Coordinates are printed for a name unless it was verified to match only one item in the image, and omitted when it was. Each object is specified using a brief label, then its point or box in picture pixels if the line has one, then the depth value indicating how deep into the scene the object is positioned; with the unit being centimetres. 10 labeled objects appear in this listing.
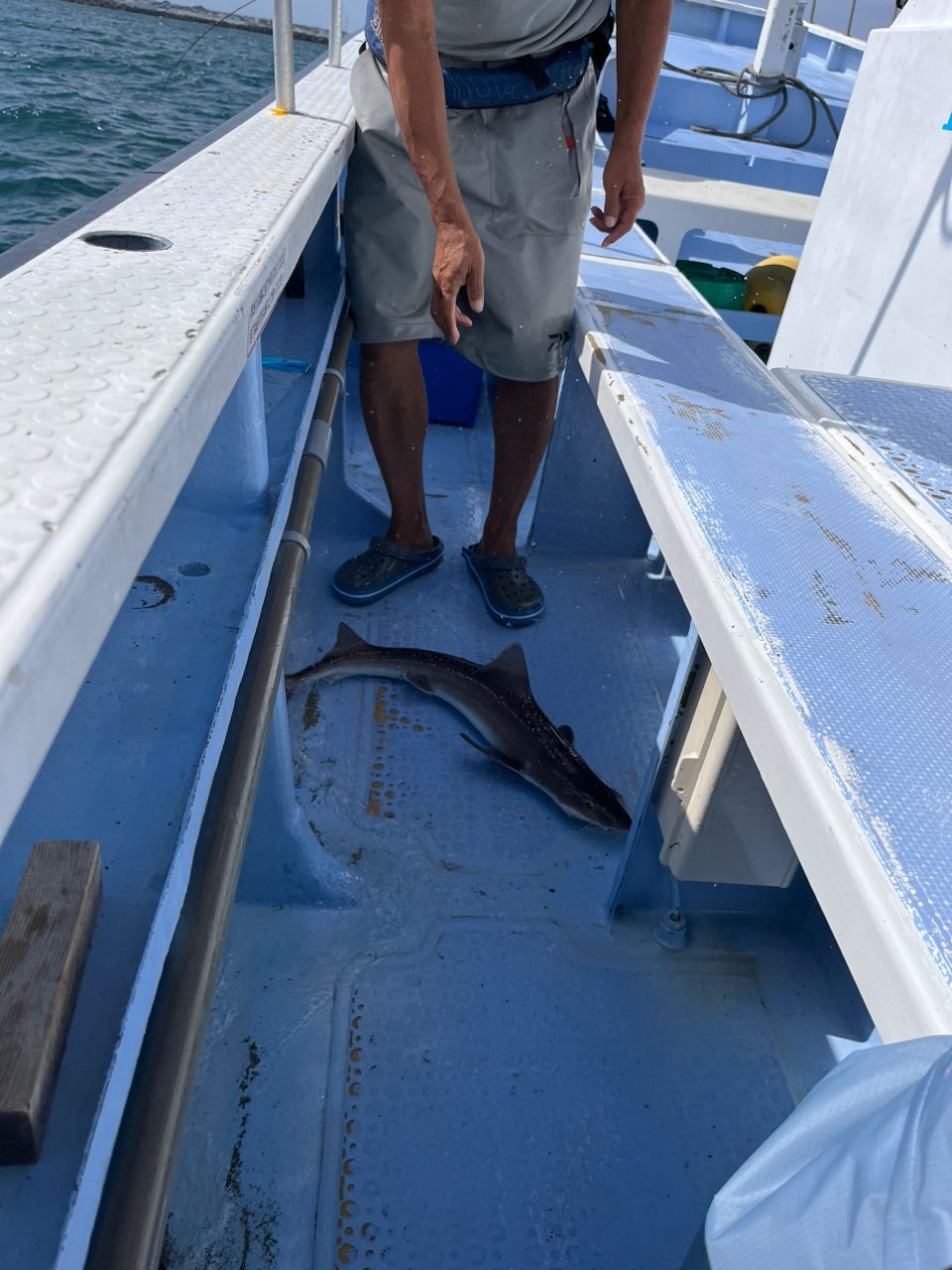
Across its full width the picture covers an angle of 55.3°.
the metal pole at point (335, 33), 304
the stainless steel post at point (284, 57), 201
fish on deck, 213
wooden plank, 74
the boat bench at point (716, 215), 434
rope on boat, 591
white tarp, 54
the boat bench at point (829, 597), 79
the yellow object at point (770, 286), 485
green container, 484
